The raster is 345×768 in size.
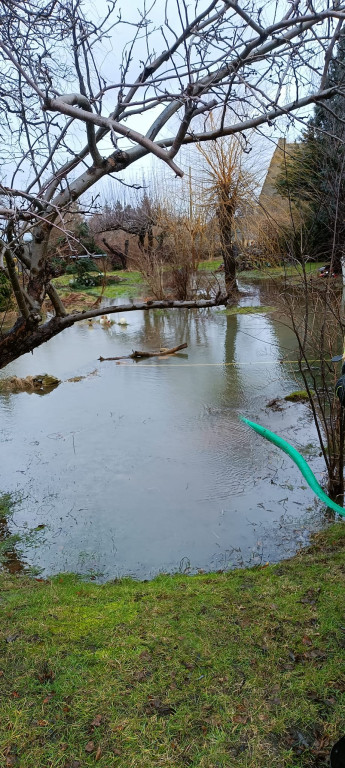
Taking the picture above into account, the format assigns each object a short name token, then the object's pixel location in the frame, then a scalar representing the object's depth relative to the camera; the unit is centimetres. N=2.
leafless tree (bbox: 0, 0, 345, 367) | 231
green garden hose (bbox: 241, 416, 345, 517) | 393
